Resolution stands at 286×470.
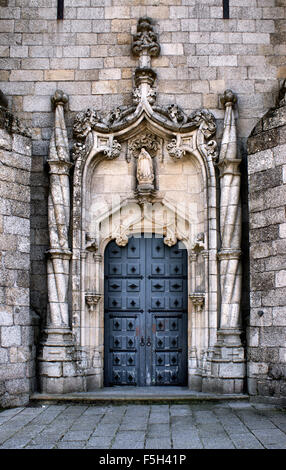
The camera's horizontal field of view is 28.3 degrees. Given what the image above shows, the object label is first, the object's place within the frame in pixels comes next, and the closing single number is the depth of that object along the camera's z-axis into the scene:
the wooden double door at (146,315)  8.15
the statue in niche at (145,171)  8.10
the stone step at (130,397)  7.18
